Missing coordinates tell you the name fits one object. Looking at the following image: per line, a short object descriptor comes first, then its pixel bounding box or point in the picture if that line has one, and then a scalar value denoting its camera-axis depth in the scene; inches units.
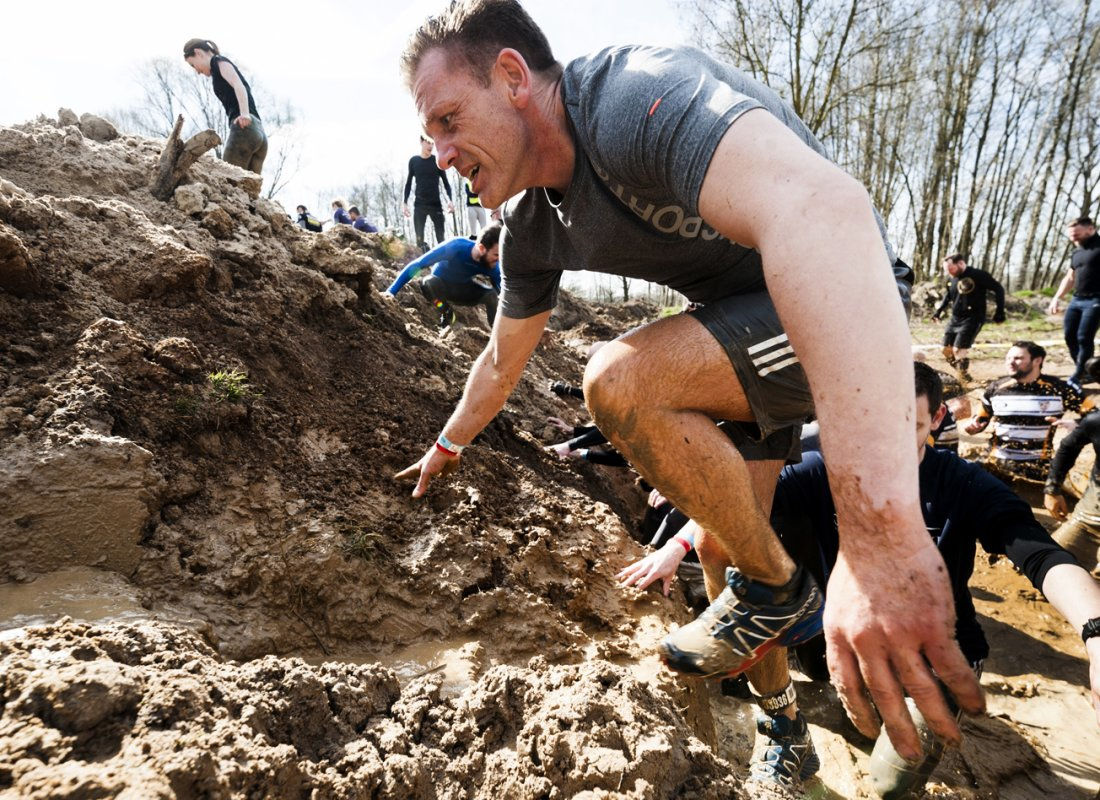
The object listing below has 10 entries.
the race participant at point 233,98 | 216.4
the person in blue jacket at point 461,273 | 239.6
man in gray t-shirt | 35.9
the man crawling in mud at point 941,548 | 81.7
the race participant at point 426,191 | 374.9
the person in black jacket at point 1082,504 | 168.2
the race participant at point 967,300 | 345.4
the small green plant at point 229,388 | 104.0
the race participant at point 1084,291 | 293.0
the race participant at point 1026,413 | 208.4
